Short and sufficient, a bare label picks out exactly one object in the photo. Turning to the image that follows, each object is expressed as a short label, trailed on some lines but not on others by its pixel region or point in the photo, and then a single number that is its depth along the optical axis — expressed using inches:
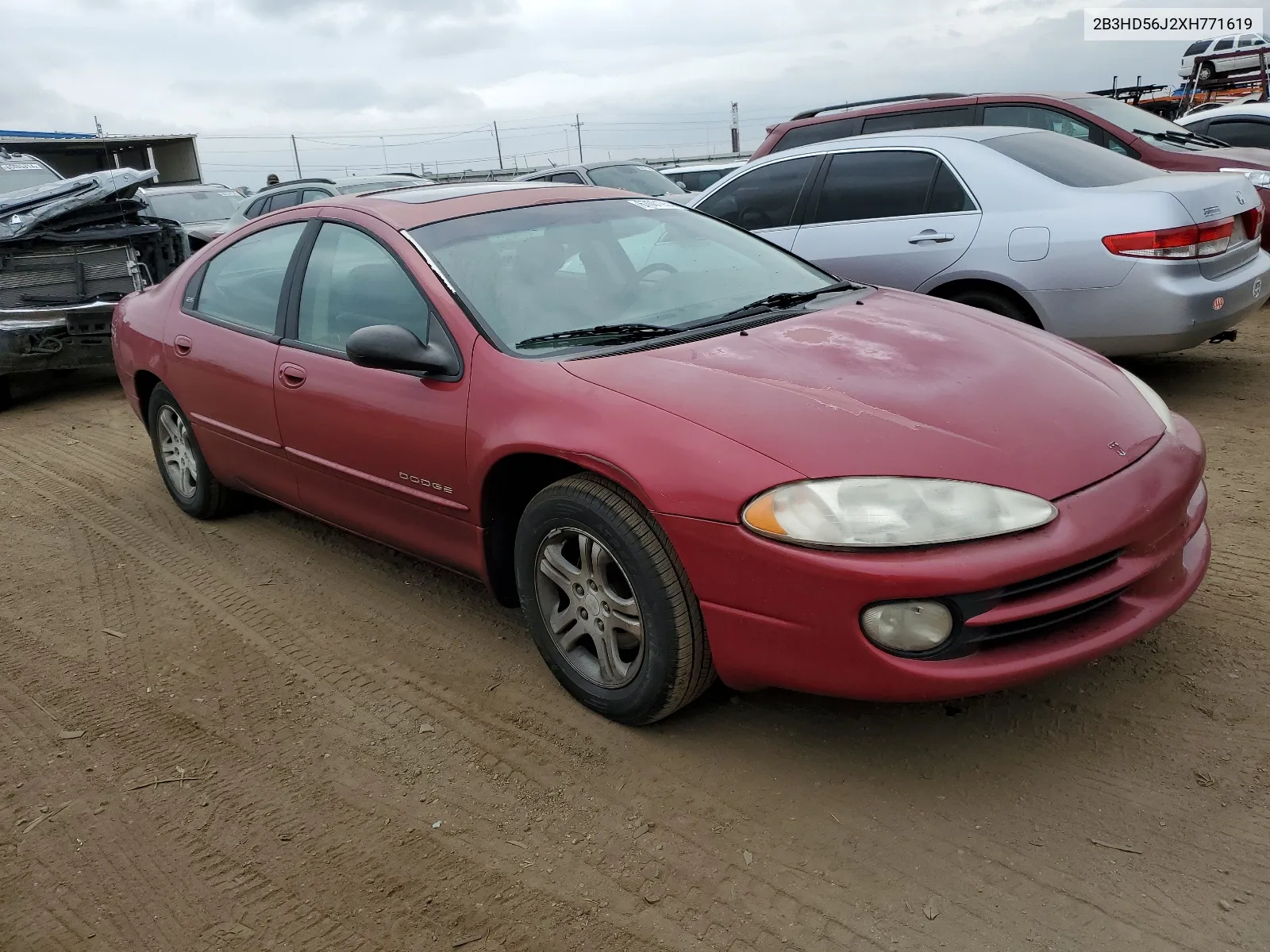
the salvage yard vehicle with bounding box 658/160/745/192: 636.1
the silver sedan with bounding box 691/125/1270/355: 194.7
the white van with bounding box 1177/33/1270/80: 609.6
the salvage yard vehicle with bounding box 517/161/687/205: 479.8
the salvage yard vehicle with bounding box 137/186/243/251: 529.3
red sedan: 90.5
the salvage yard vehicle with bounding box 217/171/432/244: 490.0
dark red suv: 267.6
